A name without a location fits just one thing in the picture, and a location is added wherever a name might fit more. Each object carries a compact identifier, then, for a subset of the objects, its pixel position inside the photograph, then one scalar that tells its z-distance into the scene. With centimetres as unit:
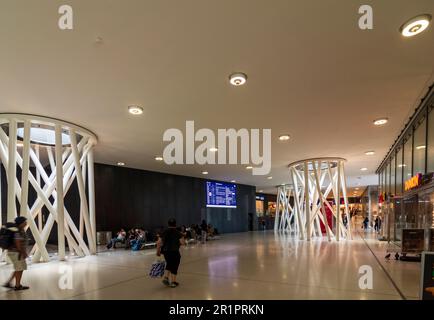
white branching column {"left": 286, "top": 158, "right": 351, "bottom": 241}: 1545
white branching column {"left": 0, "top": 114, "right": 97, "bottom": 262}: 832
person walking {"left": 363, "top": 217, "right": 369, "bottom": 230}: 2975
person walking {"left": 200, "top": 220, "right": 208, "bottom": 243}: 1629
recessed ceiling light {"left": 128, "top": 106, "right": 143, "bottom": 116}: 761
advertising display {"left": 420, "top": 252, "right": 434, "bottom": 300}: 397
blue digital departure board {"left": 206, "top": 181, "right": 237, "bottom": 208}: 2295
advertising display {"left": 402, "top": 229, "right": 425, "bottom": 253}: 867
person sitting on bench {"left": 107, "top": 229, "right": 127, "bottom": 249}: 1325
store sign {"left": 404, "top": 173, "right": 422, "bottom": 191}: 786
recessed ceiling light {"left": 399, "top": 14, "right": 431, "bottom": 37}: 409
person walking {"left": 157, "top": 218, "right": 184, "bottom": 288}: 612
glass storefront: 757
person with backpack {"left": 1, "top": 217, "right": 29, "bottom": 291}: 588
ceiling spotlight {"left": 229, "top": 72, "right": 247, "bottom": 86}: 579
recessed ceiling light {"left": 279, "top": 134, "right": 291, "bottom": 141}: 1041
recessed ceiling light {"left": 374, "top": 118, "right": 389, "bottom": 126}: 865
